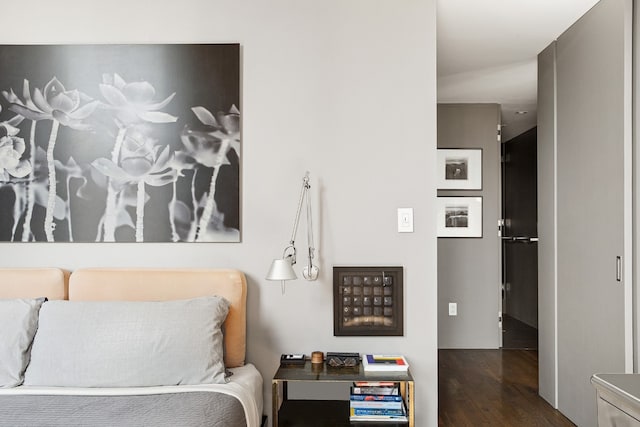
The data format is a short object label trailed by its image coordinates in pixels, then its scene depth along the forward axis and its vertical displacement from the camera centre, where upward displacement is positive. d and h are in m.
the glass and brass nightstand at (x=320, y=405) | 2.19 -0.83
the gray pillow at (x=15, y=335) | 2.07 -0.49
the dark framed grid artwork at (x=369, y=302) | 2.54 -0.42
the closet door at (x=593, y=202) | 2.64 +0.12
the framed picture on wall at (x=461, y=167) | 5.17 +0.59
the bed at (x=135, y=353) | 1.77 -0.57
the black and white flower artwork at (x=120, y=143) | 2.59 +0.43
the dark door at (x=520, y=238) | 6.28 -0.21
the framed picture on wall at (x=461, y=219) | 5.15 +0.03
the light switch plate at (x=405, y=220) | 2.56 +0.01
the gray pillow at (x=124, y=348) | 2.04 -0.54
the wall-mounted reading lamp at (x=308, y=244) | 2.51 -0.11
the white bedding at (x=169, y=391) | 1.96 -0.69
